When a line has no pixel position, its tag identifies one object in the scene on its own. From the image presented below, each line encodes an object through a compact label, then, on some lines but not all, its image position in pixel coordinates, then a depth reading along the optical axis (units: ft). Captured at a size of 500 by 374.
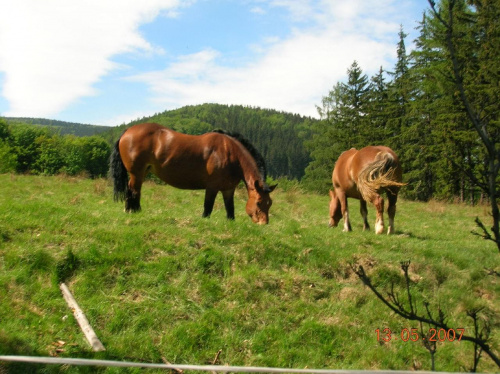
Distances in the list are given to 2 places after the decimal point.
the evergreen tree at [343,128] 135.97
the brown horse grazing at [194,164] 26.84
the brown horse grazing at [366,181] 29.55
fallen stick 14.35
